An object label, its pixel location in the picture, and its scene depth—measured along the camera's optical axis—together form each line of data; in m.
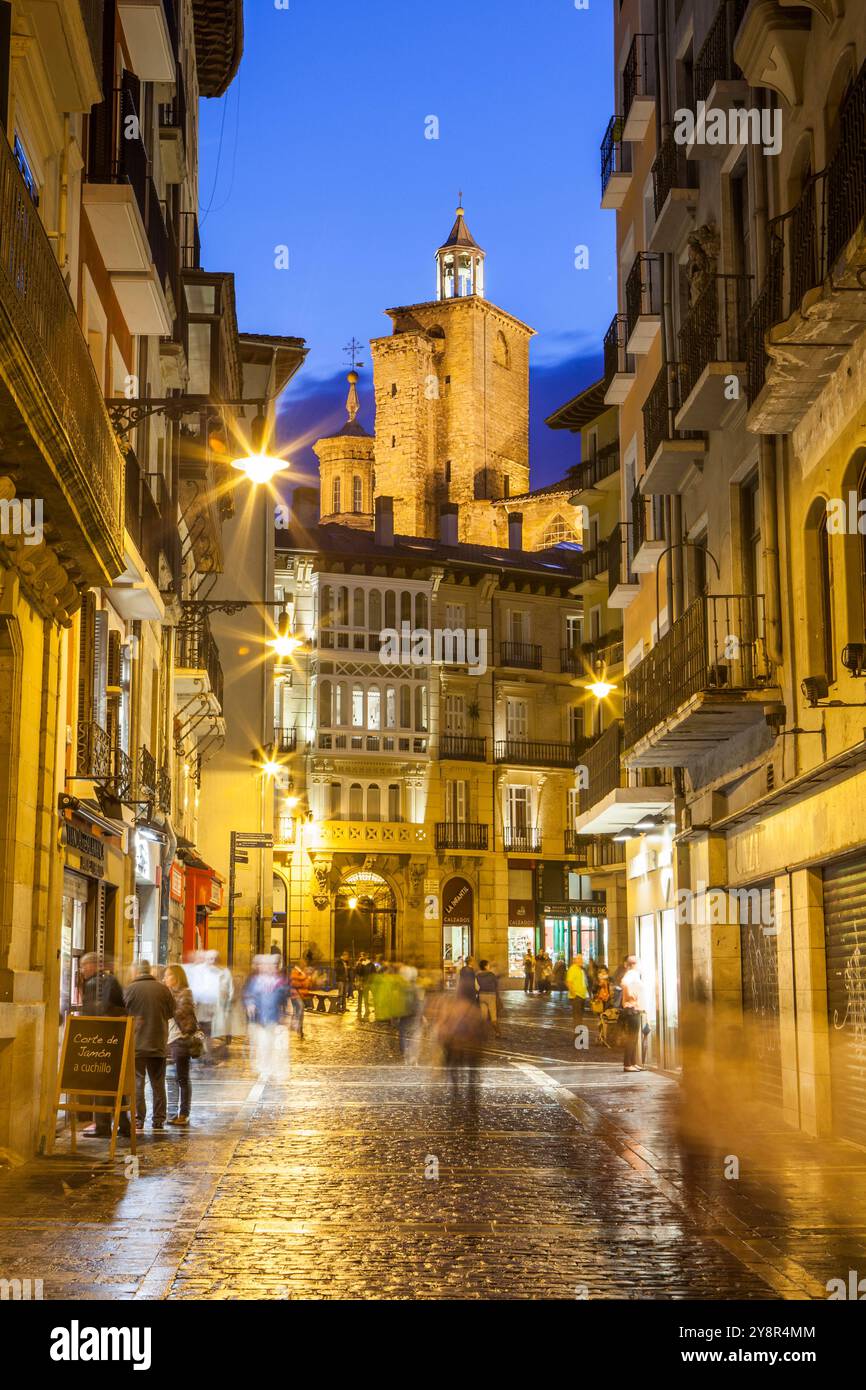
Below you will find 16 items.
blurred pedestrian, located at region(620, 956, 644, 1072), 25.47
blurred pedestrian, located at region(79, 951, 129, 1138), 15.79
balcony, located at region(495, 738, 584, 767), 70.81
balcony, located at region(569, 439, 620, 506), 46.66
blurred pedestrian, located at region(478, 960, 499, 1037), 28.83
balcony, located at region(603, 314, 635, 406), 29.14
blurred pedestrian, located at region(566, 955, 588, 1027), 38.56
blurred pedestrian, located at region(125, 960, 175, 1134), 16.55
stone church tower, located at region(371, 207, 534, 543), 100.19
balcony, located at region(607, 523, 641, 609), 29.03
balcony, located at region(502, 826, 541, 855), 70.25
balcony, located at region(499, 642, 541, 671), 71.75
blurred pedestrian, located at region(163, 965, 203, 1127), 17.28
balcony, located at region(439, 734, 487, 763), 69.25
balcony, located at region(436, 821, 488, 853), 68.44
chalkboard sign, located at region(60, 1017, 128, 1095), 14.38
